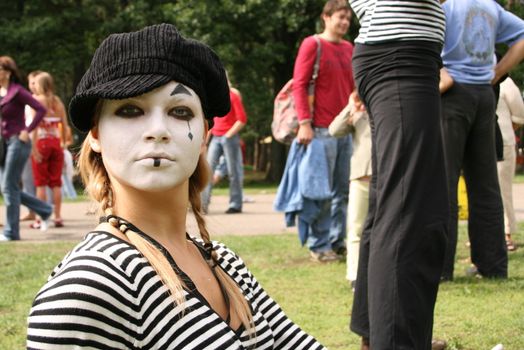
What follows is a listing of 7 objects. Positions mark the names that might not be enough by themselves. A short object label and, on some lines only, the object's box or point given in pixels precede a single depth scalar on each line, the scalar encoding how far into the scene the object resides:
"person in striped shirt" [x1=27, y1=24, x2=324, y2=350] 1.61
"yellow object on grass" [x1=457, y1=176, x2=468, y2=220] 7.91
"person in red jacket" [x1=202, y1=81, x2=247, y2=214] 10.50
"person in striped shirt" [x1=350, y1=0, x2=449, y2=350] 2.95
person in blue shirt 4.88
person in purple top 8.05
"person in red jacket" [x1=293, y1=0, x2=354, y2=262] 6.15
